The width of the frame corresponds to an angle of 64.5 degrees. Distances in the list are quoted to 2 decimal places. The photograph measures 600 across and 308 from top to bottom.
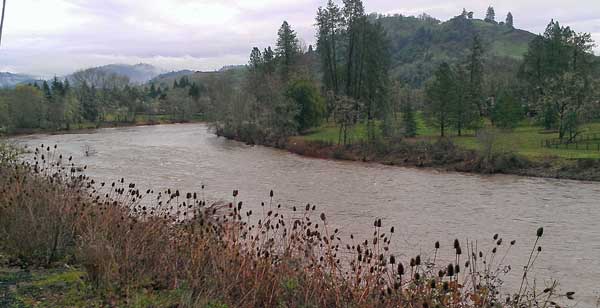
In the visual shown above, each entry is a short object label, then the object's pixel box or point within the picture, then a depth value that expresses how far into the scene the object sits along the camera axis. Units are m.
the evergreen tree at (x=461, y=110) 45.53
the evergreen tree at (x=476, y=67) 51.84
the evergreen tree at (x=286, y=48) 63.09
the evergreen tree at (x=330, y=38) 55.50
